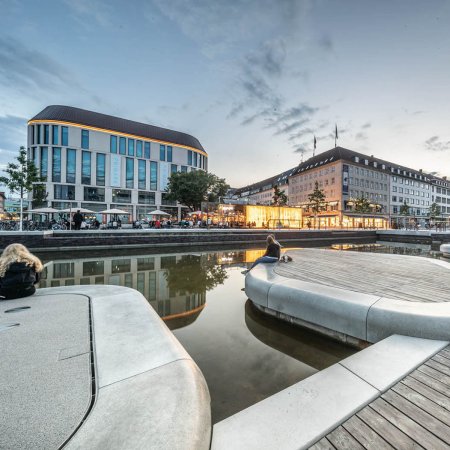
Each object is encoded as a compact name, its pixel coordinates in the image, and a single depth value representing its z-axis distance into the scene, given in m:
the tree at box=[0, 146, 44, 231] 21.57
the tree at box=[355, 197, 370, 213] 54.56
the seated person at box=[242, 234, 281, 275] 8.14
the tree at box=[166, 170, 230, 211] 42.53
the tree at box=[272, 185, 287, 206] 61.08
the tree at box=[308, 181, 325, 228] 55.94
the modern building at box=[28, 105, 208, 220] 43.50
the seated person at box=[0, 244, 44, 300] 4.58
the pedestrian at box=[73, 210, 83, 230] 21.03
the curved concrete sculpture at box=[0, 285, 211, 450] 1.59
